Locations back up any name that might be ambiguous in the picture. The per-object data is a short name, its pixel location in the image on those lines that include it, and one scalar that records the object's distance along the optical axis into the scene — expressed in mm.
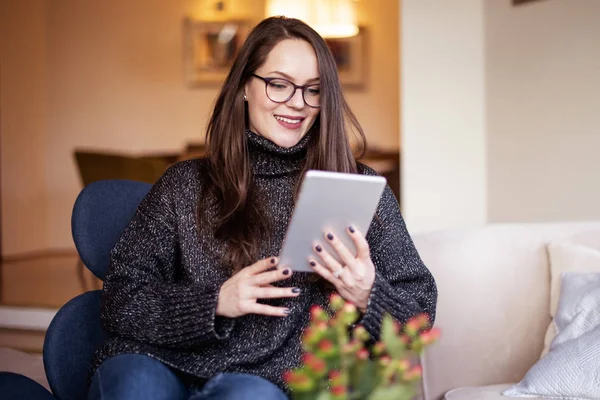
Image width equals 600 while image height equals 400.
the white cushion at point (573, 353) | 1778
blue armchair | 1772
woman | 1551
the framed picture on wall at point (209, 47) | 7434
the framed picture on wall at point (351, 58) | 7074
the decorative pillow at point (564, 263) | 2047
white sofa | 2166
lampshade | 4777
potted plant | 779
